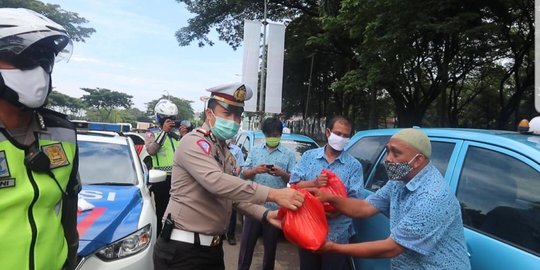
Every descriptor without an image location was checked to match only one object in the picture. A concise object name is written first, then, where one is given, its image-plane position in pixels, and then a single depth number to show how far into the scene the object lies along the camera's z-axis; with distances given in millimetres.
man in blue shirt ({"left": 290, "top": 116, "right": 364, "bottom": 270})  3197
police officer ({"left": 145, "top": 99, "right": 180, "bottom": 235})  5246
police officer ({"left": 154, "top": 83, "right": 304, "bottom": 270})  2244
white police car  2947
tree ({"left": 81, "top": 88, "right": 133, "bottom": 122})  65750
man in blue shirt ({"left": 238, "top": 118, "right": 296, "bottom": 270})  4168
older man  2027
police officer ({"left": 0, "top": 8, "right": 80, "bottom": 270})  1382
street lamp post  16384
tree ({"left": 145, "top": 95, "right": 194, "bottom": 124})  83750
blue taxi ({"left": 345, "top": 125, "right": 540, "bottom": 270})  2148
